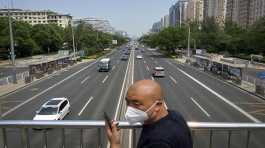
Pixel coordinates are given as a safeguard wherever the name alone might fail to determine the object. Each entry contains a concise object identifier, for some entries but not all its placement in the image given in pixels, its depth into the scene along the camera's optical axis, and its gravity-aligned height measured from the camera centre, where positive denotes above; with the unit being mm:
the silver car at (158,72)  39906 -3949
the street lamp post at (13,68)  33544 -2728
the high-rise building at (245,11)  117250 +13049
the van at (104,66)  47625 -3674
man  2227 -599
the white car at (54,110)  17594 -4074
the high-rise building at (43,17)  176562 +15484
